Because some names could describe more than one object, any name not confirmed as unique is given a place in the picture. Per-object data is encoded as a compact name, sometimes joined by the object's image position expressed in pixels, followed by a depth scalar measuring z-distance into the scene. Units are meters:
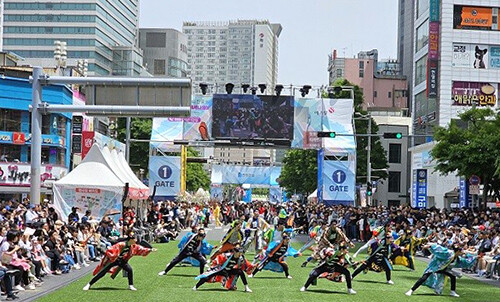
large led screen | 53.44
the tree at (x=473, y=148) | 43.00
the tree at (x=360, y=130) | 77.56
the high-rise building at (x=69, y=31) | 124.81
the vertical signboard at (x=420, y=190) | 60.40
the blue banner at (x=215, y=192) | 103.62
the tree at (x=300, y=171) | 83.75
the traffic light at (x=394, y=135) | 43.03
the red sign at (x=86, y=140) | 48.42
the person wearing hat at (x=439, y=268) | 21.25
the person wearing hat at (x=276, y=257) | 24.84
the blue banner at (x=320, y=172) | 58.09
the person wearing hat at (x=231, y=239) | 22.83
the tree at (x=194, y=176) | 116.21
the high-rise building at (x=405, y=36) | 135.62
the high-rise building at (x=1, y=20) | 116.25
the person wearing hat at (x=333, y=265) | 21.45
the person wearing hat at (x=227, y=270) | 20.98
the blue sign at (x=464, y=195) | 51.01
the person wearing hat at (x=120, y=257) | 20.77
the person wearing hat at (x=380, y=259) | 24.17
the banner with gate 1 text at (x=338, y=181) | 57.94
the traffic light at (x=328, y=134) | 46.24
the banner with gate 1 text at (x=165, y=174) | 59.19
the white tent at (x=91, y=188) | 37.56
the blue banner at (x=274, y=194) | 110.65
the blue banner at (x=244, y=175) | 102.81
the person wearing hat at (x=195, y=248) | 24.00
